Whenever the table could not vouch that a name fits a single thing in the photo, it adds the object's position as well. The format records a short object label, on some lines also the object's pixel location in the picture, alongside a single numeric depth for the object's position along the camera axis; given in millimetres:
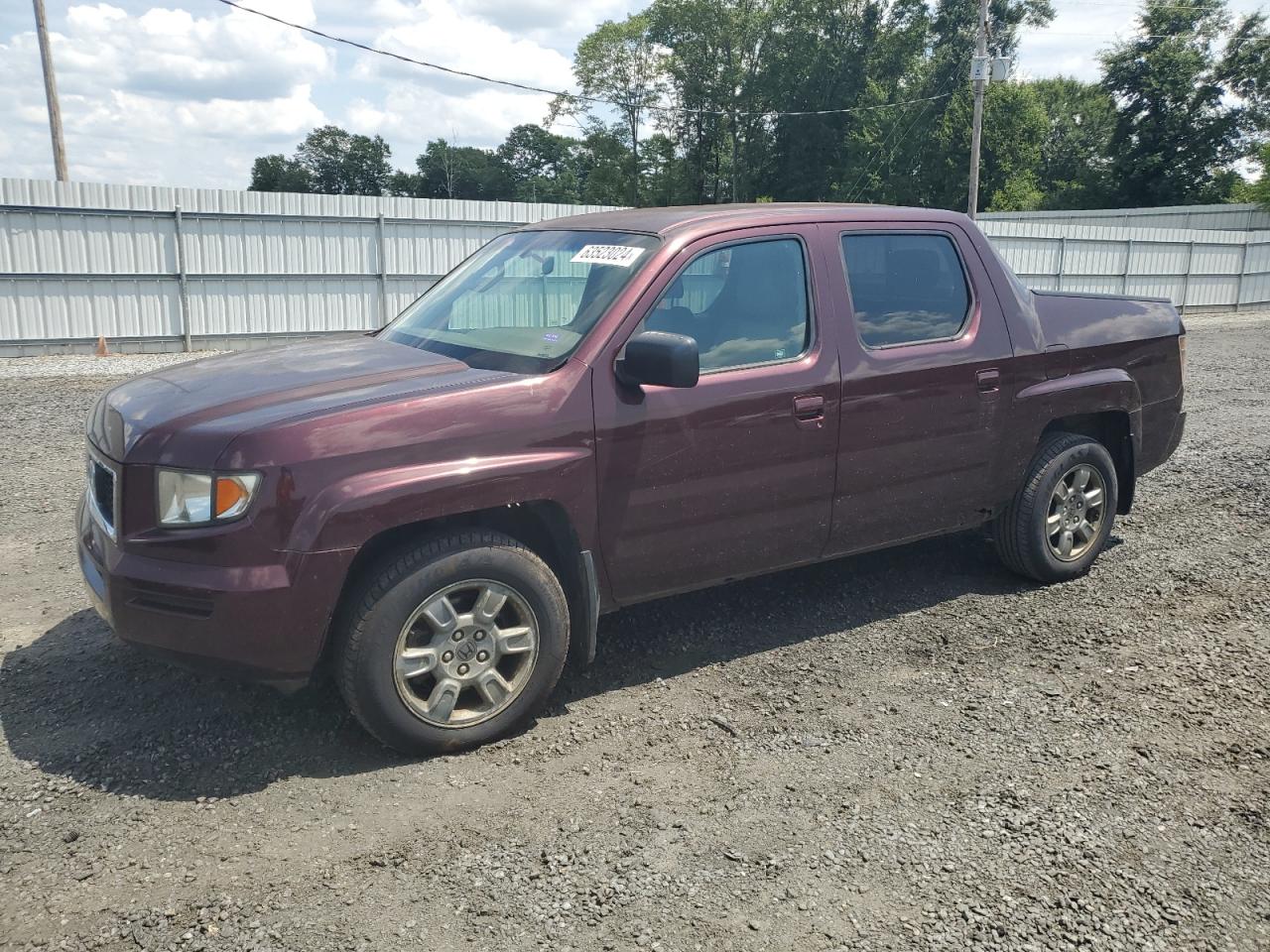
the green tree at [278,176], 91688
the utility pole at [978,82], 28281
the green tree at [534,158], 99625
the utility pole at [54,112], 19328
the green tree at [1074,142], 58719
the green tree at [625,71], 68938
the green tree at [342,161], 95250
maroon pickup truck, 3324
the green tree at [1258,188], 42319
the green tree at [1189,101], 51719
